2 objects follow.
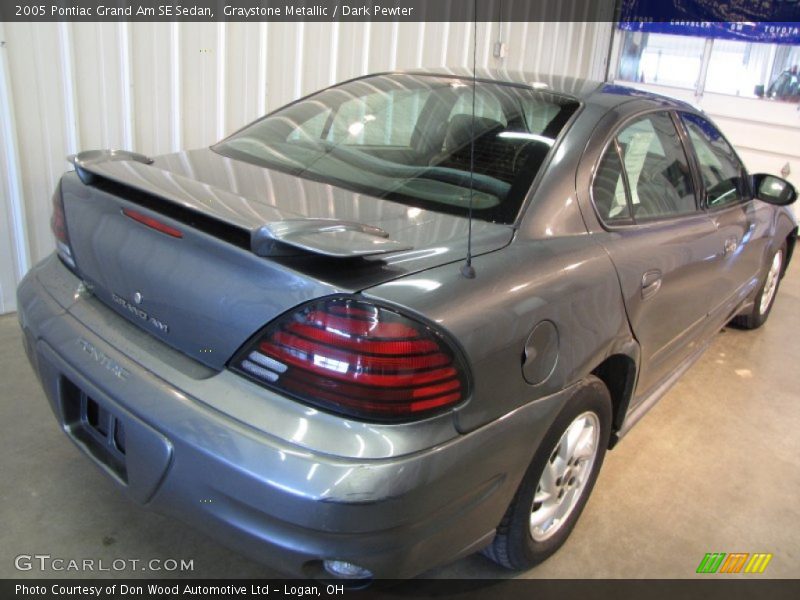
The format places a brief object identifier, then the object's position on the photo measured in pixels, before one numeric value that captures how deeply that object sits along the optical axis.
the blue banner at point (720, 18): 6.12
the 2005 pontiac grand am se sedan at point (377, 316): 1.36
